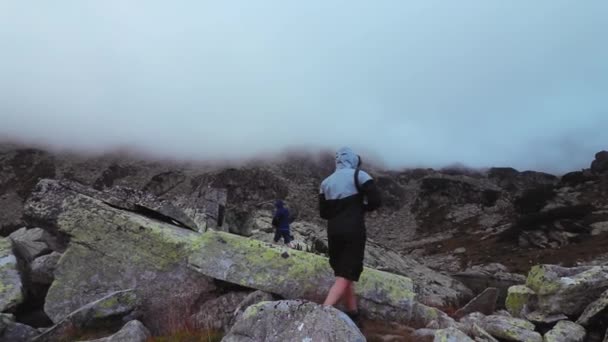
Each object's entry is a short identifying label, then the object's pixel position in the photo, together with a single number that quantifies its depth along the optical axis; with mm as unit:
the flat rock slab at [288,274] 11469
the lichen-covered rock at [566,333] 9625
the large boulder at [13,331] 10328
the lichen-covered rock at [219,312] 10609
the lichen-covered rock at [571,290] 10969
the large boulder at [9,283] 11570
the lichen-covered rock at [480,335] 9336
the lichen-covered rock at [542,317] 10883
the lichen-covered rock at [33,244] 15004
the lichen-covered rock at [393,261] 30753
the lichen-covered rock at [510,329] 9750
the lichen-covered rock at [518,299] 12406
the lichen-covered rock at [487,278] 36438
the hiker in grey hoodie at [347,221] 9336
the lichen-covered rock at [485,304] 14695
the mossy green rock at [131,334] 9297
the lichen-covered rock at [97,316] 10336
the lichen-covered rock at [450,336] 8258
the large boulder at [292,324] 7469
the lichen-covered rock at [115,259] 12414
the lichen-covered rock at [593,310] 10047
